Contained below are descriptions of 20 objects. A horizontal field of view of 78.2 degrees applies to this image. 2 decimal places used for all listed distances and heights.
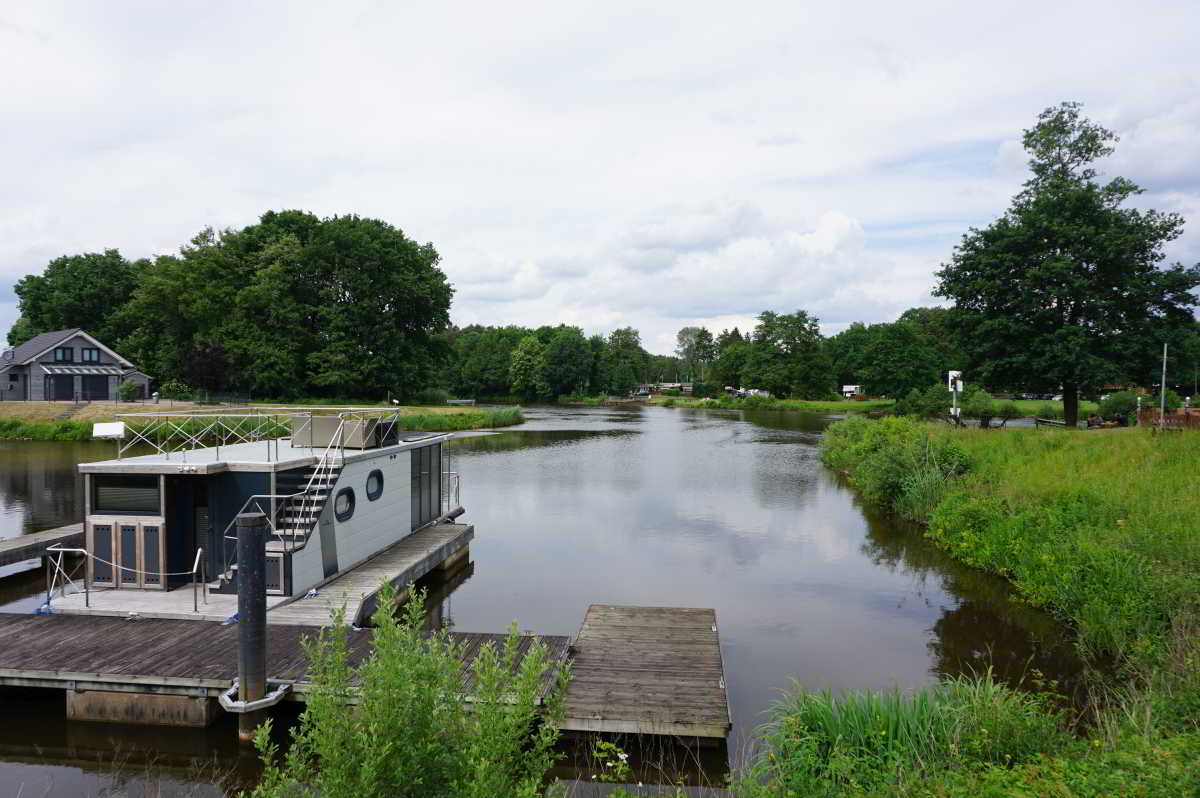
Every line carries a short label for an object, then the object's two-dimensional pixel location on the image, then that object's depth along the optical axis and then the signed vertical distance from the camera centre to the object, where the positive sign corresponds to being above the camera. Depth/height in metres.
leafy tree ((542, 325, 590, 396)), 97.31 +0.94
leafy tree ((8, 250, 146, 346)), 66.62 +6.30
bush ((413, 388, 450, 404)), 64.25 -2.65
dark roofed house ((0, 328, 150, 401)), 51.75 -0.60
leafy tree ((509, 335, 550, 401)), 96.81 -0.31
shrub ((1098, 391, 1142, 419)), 40.44 -1.54
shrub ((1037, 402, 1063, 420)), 50.31 -2.60
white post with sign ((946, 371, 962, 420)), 22.88 -0.23
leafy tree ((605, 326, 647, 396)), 106.19 +1.42
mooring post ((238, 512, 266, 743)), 7.38 -2.57
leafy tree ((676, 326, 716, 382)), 139.88 +4.19
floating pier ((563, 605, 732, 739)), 7.44 -3.53
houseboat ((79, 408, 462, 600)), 10.63 -2.25
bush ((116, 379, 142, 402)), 51.75 -1.90
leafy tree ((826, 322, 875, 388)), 102.19 +3.02
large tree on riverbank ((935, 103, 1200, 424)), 27.94 +3.61
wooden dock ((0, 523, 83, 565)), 13.95 -3.61
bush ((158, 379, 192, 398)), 55.53 -1.93
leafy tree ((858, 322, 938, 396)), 75.12 +1.21
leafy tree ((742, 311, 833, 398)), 86.56 +1.58
